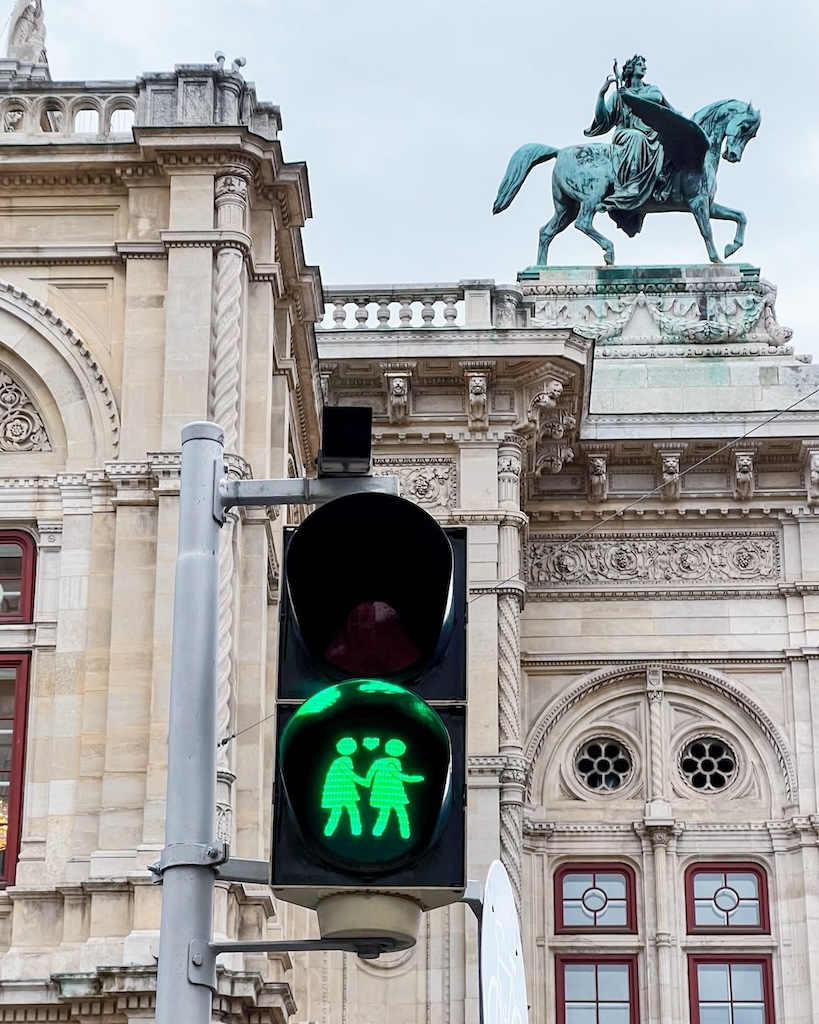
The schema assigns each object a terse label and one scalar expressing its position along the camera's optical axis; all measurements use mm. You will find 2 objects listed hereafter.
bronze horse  34312
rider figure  34750
